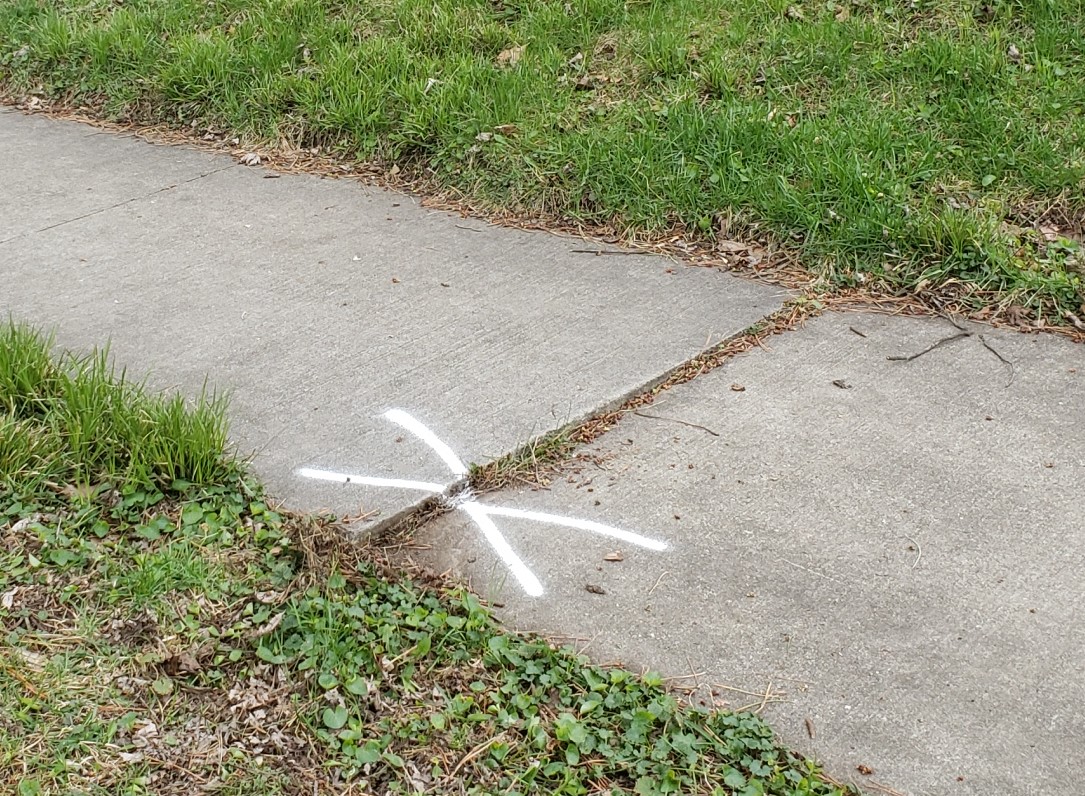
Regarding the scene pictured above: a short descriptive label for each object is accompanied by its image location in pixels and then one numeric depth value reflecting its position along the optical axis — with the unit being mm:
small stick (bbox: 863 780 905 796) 2418
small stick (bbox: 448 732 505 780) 2451
